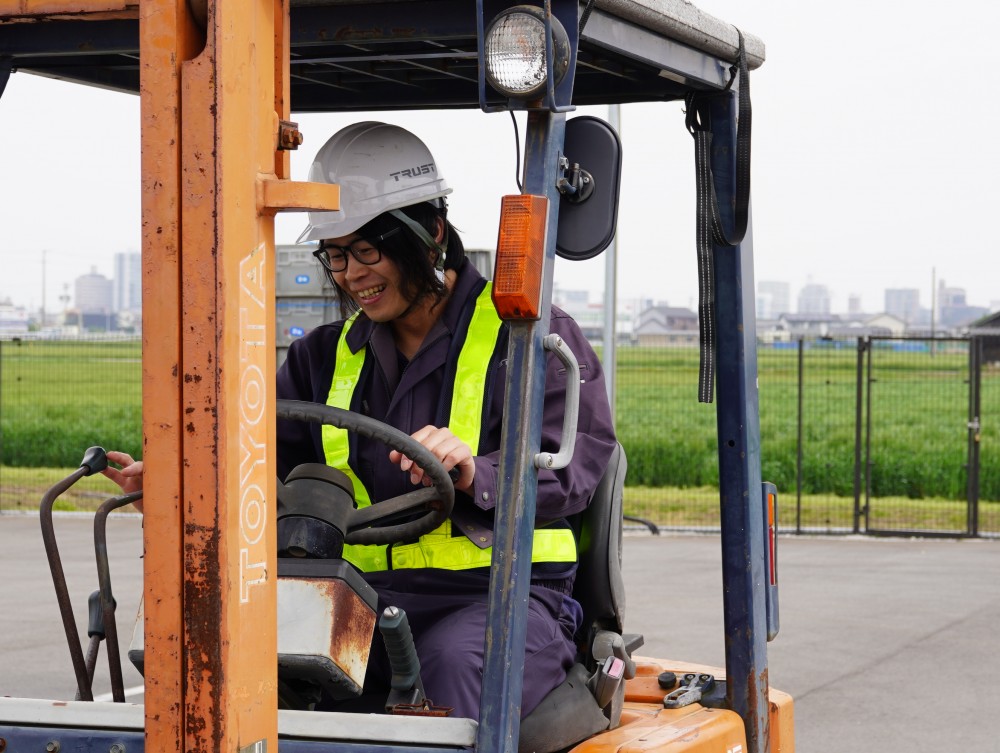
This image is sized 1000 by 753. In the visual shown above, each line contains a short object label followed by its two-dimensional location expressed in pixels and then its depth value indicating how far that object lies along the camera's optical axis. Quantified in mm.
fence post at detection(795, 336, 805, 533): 14875
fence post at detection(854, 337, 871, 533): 14852
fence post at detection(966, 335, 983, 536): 14695
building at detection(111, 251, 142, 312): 83775
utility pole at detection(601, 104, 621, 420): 12328
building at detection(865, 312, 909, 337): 112250
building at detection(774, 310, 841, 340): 87375
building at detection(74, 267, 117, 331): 108625
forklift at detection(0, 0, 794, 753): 2115
